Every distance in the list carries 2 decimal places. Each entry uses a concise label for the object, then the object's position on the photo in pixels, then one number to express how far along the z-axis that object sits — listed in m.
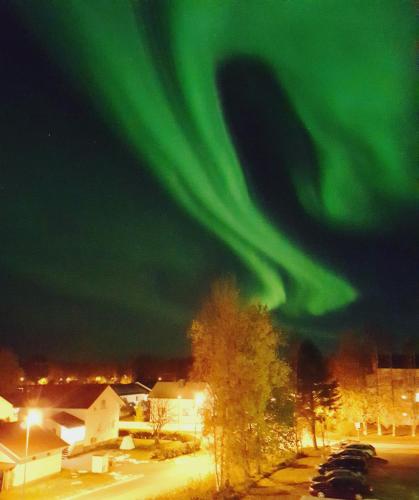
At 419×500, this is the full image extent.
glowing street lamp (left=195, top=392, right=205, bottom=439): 30.08
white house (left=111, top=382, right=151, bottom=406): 96.50
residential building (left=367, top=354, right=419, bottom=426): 59.25
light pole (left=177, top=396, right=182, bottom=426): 68.67
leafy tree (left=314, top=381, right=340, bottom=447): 47.84
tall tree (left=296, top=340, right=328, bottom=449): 46.81
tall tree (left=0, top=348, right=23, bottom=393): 98.87
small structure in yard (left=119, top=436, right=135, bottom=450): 49.48
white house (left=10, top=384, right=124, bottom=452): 48.78
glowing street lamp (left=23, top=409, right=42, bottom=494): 26.52
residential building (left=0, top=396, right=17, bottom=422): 48.58
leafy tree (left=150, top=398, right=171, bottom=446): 53.91
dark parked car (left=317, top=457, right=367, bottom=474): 33.04
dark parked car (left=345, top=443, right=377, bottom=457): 39.81
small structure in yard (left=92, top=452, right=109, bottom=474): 37.25
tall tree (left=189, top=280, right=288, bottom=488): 28.64
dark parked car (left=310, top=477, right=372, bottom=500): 27.28
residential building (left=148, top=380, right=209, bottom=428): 63.13
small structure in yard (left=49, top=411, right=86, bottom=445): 47.69
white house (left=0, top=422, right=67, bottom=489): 33.28
